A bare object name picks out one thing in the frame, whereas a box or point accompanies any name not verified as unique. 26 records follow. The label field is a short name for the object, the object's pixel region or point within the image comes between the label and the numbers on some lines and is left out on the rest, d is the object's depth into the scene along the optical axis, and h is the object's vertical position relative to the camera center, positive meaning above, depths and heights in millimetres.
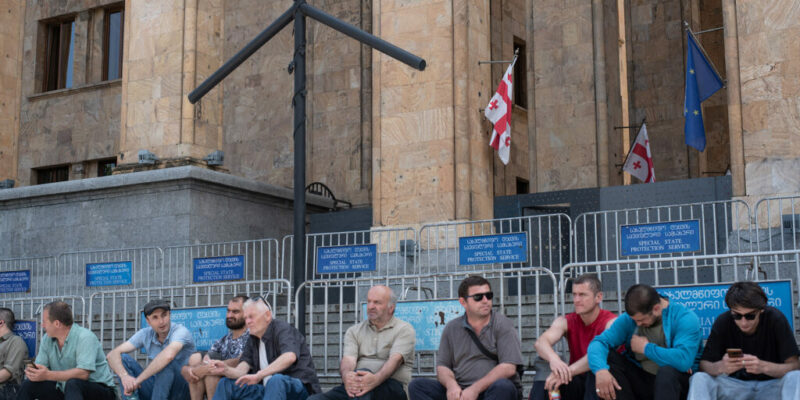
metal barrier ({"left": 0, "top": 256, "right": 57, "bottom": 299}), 20766 +602
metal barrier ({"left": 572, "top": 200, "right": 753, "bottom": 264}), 15141 +1198
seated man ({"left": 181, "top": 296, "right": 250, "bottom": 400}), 10828 -577
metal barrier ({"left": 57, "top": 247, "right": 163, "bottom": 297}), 19500 +688
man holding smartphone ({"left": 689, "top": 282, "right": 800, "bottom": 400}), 8453 -456
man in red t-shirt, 9141 -361
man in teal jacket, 8641 -436
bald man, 10062 -538
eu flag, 17984 +3674
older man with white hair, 10359 -649
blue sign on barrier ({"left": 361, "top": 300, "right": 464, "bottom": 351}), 11359 -174
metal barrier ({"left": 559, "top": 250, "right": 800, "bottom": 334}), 11172 +376
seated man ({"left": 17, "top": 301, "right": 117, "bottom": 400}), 11289 -684
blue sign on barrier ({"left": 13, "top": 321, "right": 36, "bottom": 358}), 13773 -390
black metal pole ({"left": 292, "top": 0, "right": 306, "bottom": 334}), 11562 +1630
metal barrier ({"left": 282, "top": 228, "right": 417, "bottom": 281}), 17625 +875
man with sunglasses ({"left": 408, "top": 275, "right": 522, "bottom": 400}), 9672 -465
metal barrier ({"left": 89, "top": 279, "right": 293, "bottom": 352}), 14836 -42
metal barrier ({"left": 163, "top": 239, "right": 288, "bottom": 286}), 19188 +831
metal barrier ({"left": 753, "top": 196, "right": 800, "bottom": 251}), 14656 +1055
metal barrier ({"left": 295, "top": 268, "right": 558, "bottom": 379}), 12045 -260
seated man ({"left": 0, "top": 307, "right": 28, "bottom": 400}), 12281 -622
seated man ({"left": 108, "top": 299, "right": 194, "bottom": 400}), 11391 -612
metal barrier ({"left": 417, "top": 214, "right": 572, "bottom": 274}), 17641 +945
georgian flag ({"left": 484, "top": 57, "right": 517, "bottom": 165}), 18453 +3143
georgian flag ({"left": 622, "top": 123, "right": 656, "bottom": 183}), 22297 +2934
